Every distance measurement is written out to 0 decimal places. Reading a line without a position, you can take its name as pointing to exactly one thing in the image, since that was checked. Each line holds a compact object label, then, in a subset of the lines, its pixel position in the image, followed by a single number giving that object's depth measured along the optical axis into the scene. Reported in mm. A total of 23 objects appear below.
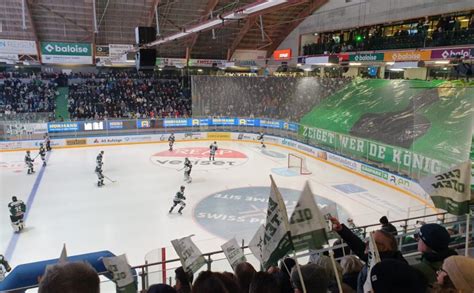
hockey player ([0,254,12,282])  7660
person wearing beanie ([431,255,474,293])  2207
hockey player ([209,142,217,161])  20578
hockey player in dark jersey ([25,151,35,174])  17453
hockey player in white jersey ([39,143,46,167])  18938
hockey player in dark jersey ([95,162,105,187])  15867
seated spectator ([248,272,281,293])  2432
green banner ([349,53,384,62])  19498
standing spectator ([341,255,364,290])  3480
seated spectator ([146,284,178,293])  2512
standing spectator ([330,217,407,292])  3164
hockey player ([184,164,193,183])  16486
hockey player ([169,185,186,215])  12539
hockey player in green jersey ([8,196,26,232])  10930
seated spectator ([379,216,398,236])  6586
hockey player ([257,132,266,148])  25438
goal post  18800
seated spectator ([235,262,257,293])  3135
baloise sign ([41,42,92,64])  26750
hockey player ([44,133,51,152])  22094
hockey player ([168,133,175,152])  23344
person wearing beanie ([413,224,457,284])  3041
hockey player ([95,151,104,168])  16130
